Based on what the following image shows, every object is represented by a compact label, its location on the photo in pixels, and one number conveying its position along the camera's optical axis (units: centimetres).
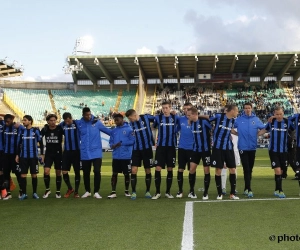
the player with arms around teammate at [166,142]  683
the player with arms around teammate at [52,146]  725
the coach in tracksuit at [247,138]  689
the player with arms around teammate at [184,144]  694
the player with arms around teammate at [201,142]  673
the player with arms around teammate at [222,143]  652
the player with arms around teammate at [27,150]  717
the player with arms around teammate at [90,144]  716
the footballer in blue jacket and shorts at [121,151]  720
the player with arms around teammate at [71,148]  727
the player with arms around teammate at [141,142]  692
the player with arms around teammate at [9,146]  735
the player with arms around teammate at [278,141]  670
